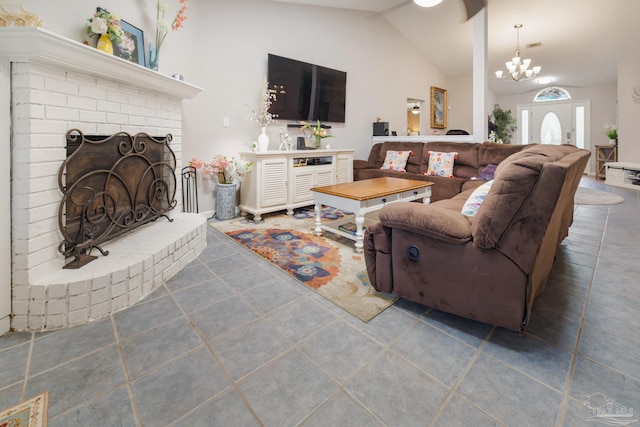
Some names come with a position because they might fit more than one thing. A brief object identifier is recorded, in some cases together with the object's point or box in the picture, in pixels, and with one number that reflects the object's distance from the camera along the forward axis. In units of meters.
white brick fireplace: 1.44
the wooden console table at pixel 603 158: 7.09
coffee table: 2.58
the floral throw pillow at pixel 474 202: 1.74
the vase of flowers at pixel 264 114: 3.73
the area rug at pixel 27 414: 0.99
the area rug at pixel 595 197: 4.53
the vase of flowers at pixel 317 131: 4.35
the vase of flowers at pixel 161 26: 2.57
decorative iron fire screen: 1.71
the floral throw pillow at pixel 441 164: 4.23
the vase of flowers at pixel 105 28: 2.02
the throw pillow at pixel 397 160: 4.74
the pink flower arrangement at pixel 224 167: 3.47
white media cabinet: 3.57
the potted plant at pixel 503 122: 8.27
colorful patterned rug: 1.81
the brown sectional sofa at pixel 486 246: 1.26
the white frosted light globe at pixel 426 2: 3.54
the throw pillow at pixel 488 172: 3.78
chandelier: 5.45
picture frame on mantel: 2.29
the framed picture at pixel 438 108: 7.26
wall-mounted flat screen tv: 4.05
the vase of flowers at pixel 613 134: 6.88
